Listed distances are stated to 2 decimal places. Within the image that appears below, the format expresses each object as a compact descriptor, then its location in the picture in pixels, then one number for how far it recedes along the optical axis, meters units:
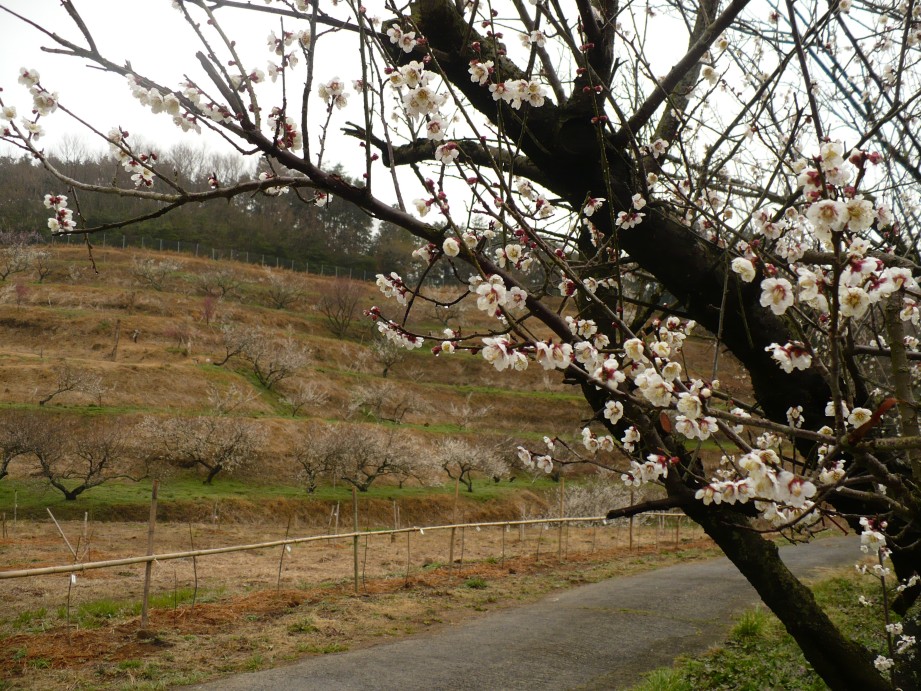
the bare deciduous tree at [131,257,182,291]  40.94
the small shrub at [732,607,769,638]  8.06
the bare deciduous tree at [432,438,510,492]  26.69
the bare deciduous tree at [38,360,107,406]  25.15
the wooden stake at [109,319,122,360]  30.08
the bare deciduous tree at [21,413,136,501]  19.41
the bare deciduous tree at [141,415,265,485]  22.61
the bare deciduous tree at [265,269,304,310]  44.41
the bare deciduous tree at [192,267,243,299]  42.38
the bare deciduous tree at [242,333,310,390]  32.16
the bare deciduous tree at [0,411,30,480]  19.39
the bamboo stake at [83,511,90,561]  12.18
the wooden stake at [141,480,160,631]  7.89
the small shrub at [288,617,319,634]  8.17
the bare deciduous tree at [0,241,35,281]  39.62
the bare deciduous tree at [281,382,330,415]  30.97
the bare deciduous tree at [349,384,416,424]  32.25
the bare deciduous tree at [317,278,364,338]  42.81
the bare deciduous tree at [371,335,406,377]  38.28
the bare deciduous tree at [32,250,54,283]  39.66
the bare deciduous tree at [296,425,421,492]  23.73
